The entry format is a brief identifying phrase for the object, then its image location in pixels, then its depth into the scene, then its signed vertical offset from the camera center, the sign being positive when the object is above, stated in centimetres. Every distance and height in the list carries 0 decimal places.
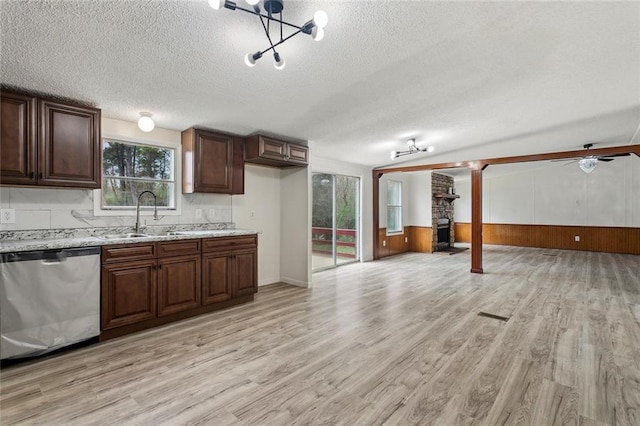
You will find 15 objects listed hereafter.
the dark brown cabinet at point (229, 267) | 356 -67
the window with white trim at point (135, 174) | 341 +46
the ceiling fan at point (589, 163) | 630 +101
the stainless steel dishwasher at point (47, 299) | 234 -70
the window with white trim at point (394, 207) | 838 +16
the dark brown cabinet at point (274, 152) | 416 +86
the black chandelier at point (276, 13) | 163 +109
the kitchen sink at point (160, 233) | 355 -23
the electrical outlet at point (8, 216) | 272 -2
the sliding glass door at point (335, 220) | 612 -15
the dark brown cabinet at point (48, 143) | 254 +63
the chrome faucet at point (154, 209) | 345 +5
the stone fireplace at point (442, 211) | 884 +4
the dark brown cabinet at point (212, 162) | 379 +66
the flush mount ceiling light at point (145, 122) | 327 +97
